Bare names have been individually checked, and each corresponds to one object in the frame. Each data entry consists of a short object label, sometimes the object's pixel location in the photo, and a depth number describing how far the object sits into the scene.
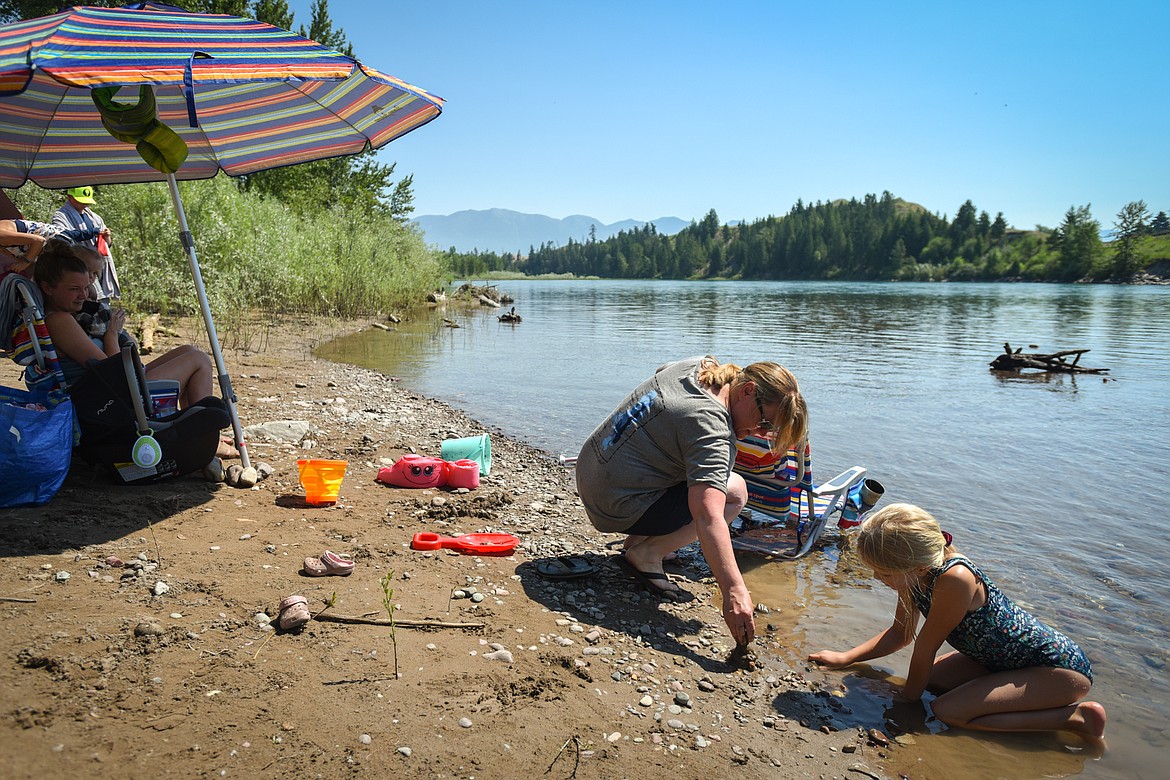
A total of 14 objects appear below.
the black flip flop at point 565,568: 4.48
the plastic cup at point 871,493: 6.08
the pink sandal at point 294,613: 3.35
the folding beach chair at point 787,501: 5.55
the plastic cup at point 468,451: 6.84
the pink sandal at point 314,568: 4.00
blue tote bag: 4.08
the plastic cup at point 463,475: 6.16
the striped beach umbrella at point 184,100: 3.65
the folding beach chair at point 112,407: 4.46
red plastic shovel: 4.66
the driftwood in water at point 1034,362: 18.16
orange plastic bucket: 5.25
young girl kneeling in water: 3.50
